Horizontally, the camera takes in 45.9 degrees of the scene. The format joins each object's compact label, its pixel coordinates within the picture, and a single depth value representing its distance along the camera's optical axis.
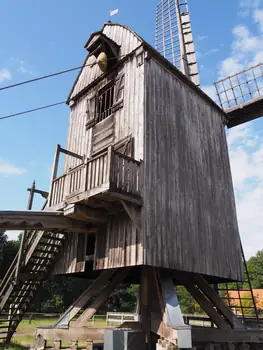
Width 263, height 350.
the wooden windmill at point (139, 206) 7.28
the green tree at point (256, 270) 67.44
